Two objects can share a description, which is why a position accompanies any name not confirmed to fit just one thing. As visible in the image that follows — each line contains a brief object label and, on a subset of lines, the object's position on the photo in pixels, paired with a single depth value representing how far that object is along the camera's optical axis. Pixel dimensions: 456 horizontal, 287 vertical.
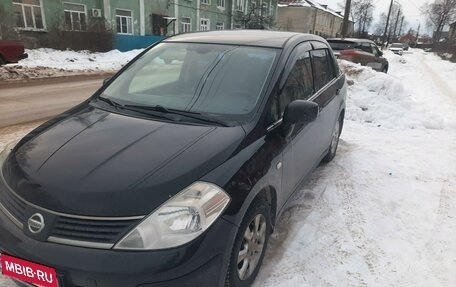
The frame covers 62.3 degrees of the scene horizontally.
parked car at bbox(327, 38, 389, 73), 14.15
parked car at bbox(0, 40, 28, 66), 13.32
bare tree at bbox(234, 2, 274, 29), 40.67
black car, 1.91
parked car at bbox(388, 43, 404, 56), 51.28
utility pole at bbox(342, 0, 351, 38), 23.42
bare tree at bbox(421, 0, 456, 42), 70.69
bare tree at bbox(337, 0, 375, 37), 78.78
